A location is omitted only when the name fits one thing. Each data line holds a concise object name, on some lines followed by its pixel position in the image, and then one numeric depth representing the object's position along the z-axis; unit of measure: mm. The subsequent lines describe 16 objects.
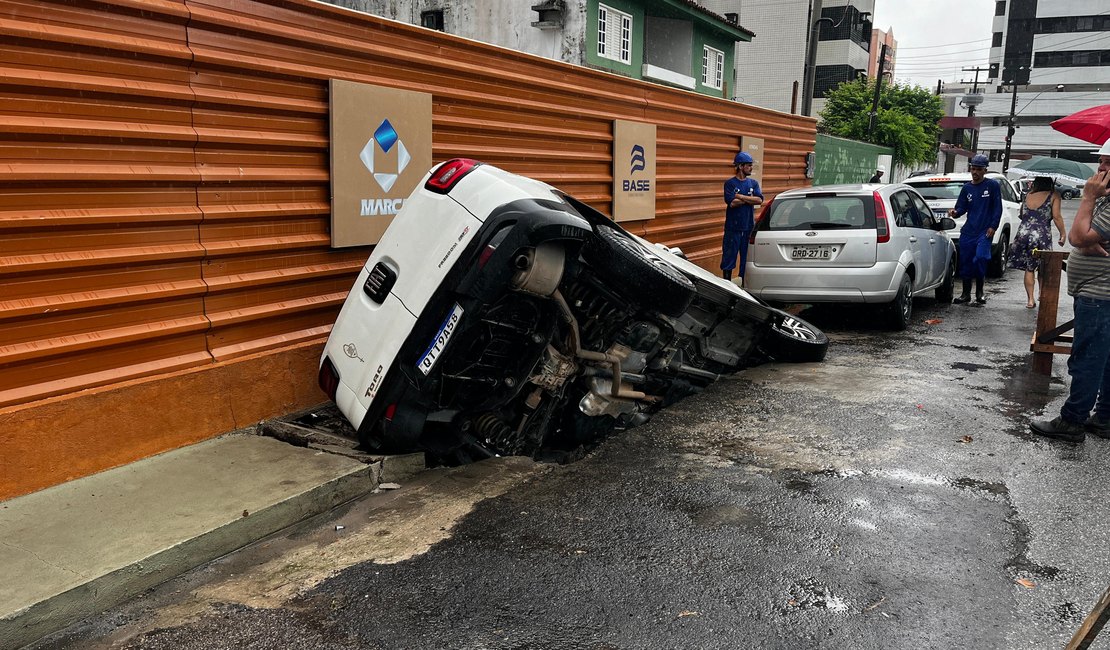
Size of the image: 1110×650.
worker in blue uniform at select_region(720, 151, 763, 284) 10438
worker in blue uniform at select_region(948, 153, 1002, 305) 11023
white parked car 13844
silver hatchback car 8836
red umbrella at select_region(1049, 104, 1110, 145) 6023
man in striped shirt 5355
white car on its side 4246
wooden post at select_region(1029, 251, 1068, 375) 7094
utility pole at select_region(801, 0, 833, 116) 21625
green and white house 20797
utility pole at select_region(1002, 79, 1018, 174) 59959
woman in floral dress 10484
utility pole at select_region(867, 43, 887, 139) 27716
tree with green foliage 32594
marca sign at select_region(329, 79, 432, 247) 5945
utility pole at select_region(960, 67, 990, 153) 40925
